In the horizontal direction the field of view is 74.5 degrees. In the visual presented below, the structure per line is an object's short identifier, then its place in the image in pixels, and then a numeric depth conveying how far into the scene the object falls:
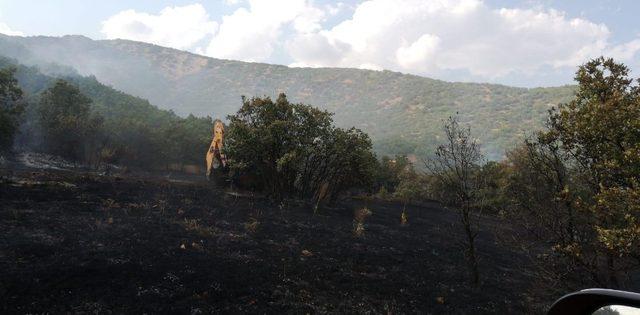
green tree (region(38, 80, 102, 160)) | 56.94
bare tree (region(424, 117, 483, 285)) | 16.84
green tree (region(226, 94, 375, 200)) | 36.97
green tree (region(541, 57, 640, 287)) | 10.53
